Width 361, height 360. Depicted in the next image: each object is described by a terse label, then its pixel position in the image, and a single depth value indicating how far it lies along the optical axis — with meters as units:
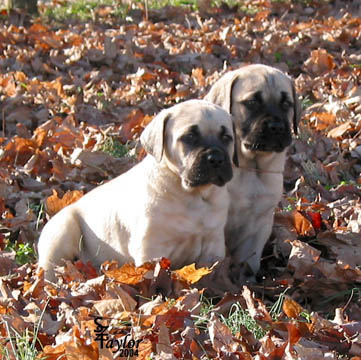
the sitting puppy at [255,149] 7.86
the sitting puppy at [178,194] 7.03
